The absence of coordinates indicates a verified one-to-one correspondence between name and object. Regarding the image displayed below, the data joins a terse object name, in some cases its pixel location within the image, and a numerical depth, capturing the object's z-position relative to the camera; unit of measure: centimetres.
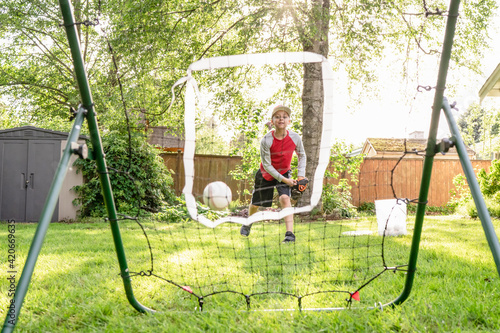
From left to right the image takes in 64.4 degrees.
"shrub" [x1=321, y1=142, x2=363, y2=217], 780
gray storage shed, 774
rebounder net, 229
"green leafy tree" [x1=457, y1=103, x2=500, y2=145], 2903
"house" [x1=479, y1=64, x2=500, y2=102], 702
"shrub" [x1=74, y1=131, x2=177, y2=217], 795
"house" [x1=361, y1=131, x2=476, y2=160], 1671
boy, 313
